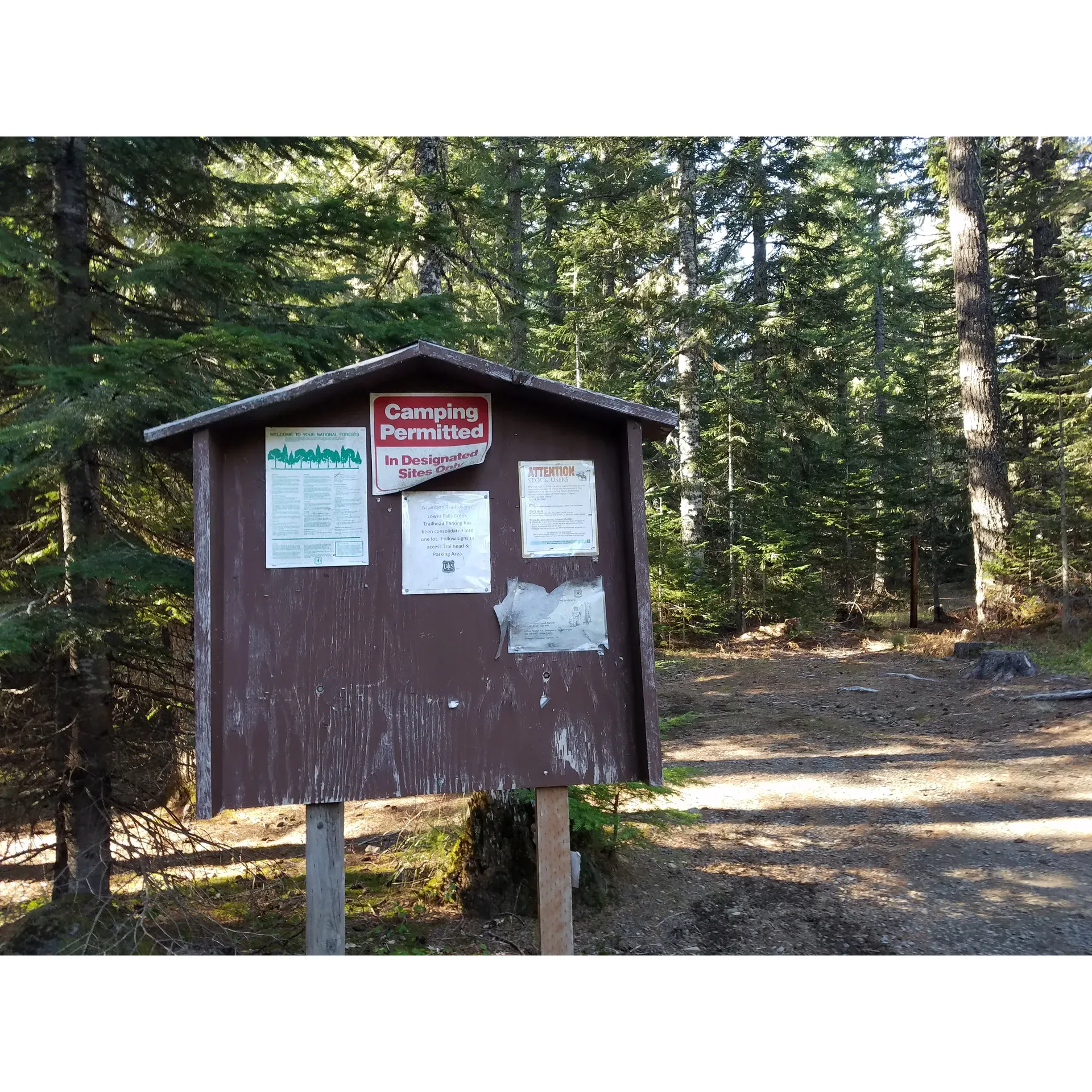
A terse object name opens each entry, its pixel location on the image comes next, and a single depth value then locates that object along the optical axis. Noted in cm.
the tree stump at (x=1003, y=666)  1009
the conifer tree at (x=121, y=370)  408
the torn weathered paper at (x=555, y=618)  327
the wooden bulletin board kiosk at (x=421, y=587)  316
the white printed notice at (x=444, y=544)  327
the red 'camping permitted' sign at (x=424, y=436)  330
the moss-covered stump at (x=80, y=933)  412
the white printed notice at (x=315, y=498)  323
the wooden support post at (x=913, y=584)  1463
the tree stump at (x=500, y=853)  493
